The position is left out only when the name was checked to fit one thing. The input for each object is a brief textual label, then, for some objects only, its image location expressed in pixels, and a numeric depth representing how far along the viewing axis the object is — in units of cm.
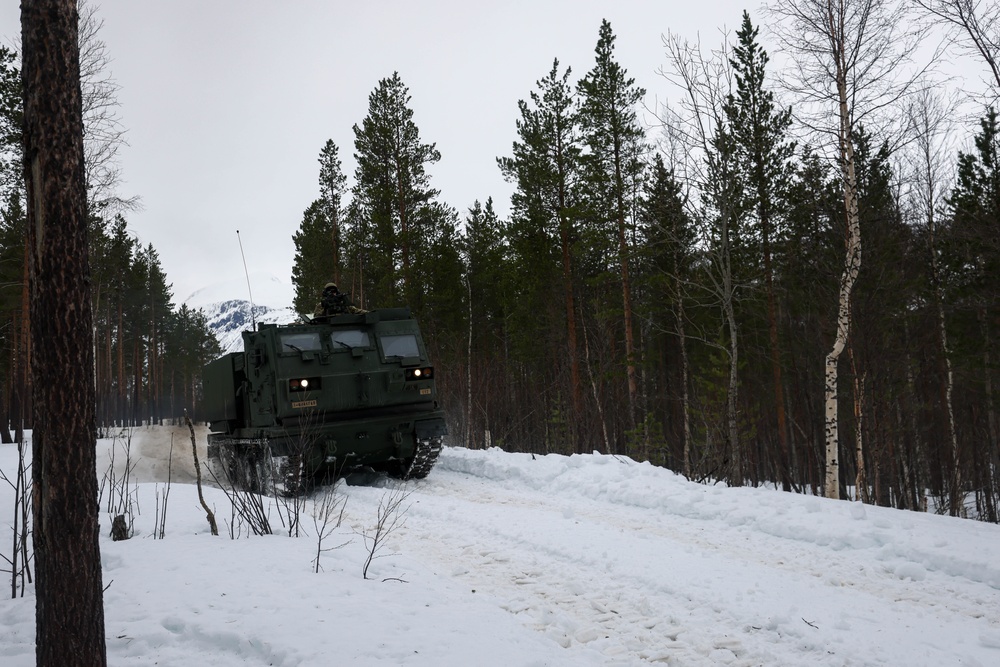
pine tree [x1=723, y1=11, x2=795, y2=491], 1756
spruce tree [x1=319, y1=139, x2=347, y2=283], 2788
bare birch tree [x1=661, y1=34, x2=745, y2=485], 1126
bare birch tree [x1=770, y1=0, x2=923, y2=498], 1048
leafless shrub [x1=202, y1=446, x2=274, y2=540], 611
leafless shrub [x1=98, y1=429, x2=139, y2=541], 590
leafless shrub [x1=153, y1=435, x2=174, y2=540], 605
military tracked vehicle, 1041
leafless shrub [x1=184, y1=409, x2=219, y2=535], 595
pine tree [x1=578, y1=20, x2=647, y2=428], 1853
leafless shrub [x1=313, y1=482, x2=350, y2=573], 575
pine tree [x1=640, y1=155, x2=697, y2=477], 1231
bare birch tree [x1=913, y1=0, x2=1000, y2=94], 1009
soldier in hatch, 1277
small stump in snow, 589
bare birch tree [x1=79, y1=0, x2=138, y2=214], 1422
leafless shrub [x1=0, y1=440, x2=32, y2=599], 417
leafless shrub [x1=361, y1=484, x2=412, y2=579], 635
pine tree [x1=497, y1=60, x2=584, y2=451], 2000
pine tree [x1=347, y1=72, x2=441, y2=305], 2247
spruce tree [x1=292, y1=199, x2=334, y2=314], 2788
